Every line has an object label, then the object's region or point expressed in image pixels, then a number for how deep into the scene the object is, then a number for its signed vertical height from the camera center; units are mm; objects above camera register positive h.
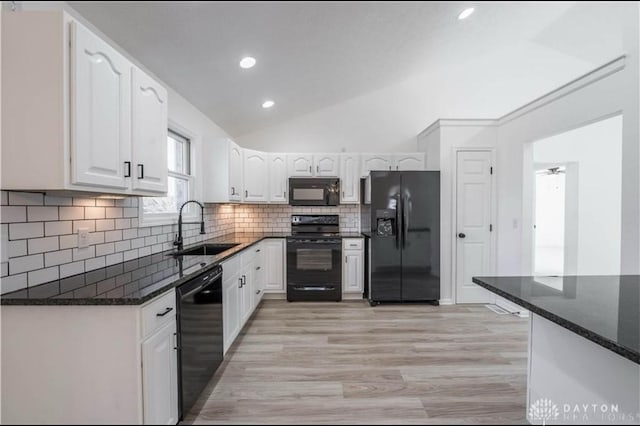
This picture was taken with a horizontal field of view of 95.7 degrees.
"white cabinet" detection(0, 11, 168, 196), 1024 +397
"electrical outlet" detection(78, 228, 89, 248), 1527 -146
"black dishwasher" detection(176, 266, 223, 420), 1438 -700
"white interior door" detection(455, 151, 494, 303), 3488 -62
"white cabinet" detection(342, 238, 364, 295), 3701 -719
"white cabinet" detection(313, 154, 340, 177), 3953 +640
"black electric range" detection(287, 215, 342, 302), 3627 -740
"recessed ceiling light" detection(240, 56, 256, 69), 2084 +1096
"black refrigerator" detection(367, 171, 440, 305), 3443 -310
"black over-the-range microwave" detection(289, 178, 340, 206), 3902 +268
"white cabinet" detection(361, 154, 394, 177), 3928 +650
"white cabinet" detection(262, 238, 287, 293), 3715 -709
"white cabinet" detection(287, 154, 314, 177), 3953 +640
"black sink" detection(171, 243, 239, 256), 2814 -374
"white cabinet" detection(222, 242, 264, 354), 2168 -718
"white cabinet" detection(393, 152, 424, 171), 3922 +662
